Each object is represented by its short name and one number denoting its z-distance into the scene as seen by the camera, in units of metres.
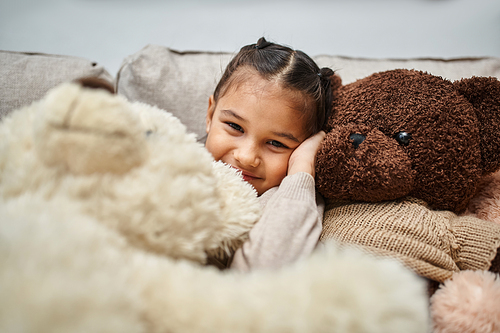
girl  0.82
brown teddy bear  0.64
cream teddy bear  0.28
